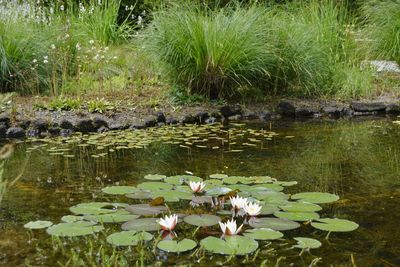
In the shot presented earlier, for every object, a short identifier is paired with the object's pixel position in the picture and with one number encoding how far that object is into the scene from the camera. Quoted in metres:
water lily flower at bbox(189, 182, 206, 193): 3.36
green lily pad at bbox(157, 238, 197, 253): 2.57
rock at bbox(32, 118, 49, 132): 5.96
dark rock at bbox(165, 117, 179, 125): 6.56
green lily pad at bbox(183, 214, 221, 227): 2.87
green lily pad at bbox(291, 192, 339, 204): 3.38
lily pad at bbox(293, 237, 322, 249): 2.66
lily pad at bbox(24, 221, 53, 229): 2.91
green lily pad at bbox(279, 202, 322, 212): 3.14
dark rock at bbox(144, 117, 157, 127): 6.34
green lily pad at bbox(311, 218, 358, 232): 2.88
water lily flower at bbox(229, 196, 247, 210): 2.97
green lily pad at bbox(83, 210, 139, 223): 2.95
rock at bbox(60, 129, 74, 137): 5.93
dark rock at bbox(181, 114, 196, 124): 6.61
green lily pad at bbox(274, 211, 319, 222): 3.00
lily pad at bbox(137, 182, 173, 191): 3.55
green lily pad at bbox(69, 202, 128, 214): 3.09
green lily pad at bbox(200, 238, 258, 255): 2.55
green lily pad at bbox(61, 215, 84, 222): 2.96
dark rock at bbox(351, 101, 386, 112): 7.51
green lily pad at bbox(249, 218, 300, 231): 2.87
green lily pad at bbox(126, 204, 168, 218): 3.05
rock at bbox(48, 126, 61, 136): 5.97
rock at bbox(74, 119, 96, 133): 6.05
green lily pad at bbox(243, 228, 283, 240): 2.73
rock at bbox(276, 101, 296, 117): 7.25
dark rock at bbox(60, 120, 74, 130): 6.00
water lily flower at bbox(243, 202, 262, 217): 2.89
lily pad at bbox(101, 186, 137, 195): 3.51
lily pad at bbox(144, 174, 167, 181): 3.86
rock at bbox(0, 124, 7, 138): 5.79
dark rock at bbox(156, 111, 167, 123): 6.51
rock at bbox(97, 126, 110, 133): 6.04
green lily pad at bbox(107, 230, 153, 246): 2.63
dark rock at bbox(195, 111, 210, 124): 6.71
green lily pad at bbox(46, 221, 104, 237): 2.77
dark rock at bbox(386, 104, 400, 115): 7.54
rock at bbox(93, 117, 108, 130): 6.11
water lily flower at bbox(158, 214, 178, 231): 2.73
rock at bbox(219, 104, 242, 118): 6.98
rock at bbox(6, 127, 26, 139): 5.79
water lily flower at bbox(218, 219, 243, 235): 2.69
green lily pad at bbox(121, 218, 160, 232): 2.82
